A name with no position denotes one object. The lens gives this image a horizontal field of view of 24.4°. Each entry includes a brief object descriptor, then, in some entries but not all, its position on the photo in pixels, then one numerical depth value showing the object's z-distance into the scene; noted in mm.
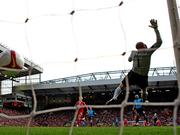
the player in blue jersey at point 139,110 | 12028
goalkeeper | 4703
